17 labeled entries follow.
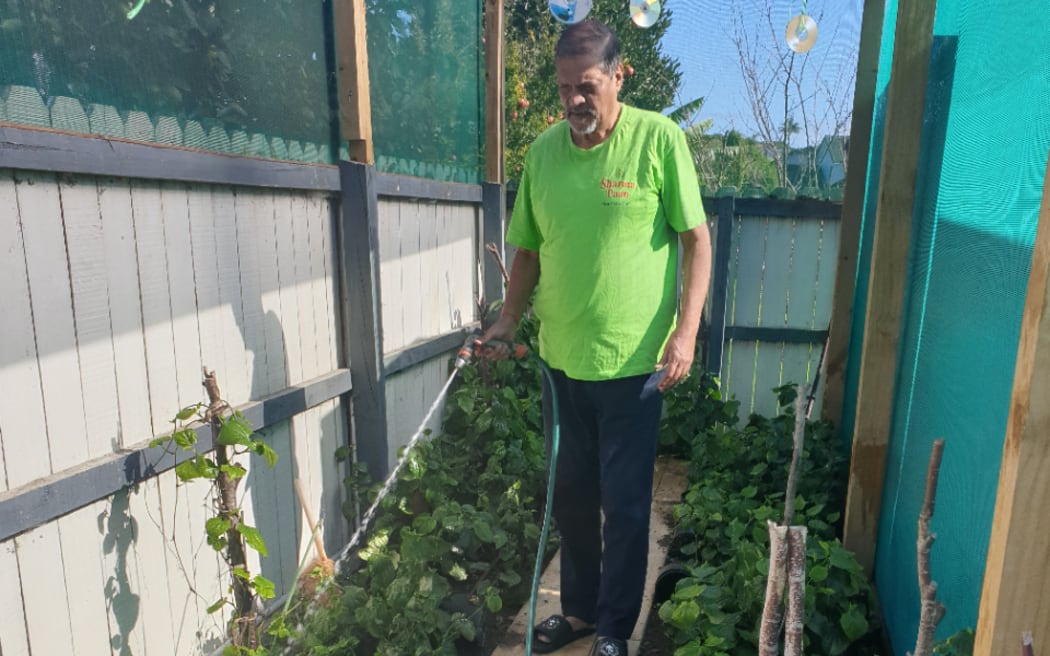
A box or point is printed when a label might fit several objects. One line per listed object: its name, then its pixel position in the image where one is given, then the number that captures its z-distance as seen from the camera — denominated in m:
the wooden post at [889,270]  2.07
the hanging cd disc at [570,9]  3.53
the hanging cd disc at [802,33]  4.23
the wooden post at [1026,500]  0.86
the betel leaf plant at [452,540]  2.22
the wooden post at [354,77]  2.45
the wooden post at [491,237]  3.98
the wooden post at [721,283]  4.11
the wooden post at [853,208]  3.21
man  1.91
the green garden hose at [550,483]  2.04
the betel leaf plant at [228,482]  1.78
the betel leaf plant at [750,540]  2.00
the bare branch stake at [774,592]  0.72
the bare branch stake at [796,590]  0.71
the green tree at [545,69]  6.41
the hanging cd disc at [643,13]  4.18
